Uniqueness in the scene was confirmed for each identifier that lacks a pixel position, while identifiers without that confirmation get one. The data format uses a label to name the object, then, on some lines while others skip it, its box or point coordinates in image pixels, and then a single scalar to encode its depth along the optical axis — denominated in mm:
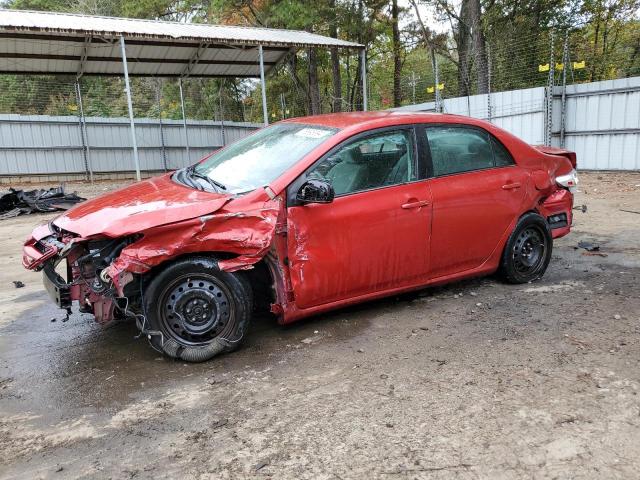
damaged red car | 3236
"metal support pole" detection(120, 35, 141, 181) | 12109
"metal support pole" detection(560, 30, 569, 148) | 12953
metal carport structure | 11823
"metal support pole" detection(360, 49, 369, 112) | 14320
